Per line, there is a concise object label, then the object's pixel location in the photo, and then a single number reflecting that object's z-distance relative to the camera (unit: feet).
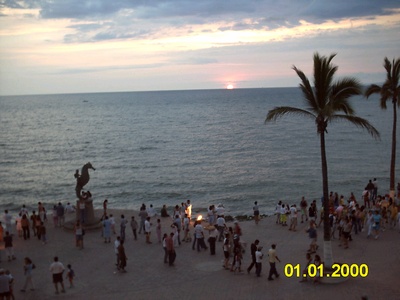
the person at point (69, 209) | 86.84
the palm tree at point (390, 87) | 80.43
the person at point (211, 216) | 74.53
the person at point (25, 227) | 69.56
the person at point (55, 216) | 76.38
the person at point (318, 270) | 48.03
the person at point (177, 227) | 65.41
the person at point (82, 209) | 73.17
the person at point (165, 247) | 57.06
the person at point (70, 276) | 50.06
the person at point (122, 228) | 66.13
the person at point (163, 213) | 87.66
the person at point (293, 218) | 72.08
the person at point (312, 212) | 71.72
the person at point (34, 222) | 71.60
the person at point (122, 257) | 54.60
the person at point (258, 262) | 50.44
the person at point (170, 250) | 56.59
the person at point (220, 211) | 76.25
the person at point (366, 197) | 84.17
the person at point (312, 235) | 56.44
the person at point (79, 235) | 63.72
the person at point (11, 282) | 45.33
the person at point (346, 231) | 60.64
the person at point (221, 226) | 67.92
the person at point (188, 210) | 77.56
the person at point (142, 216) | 71.56
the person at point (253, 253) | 51.75
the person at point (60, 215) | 76.07
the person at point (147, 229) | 66.49
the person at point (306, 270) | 48.46
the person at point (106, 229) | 66.81
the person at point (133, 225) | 68.85
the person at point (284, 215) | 75.90
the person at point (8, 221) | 70.40
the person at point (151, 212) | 86.99
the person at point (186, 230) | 67.56
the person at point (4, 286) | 44.62
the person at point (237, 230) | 60.08
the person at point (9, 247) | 58.85
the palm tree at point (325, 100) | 48.08
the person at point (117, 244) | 55.26
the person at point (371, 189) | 89.42
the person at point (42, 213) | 78.12
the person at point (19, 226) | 71.26
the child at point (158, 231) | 66.90
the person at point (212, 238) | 60.49
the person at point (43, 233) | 67.05
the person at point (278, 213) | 76.97
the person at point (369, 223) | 64.95
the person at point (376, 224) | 64.44
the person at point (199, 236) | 62.28
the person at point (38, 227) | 69.53
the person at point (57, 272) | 48.29
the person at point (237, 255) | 52.49
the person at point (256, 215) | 77.15
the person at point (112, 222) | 70.08
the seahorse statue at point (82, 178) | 76.14
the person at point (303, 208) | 75.82
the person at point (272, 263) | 49.73
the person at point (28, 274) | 48.62
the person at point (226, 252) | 54.39
